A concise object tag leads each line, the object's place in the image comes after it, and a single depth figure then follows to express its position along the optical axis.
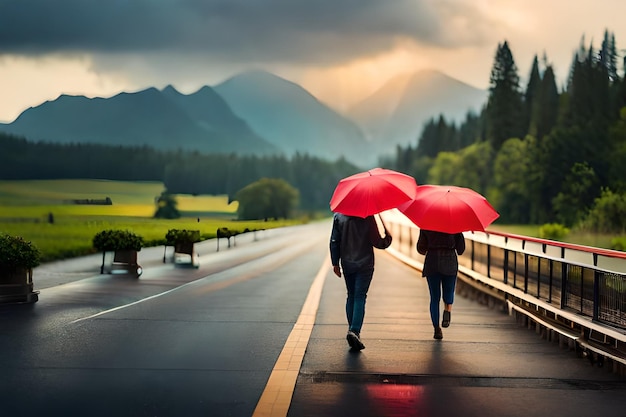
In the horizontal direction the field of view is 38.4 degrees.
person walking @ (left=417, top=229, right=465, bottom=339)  11.74
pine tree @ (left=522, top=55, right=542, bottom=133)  137.39
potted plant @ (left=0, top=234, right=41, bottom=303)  16.08
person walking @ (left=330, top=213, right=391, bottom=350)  10.73
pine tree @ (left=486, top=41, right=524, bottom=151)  141.38
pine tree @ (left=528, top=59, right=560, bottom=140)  129.88
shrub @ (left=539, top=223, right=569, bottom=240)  101.59
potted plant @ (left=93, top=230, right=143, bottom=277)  24.80
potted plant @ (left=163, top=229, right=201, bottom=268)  30.50
